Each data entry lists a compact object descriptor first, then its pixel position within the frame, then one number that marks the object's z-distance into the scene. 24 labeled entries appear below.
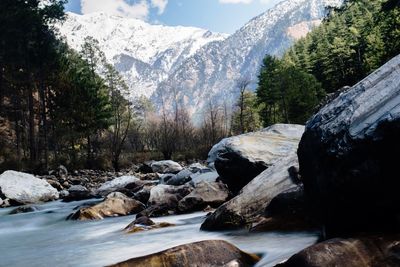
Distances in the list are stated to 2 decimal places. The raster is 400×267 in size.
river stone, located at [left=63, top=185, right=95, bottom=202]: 16.89
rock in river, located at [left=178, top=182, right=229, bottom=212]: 10.18
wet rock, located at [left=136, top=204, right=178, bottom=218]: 10.35
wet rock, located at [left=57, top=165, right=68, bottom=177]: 26.55
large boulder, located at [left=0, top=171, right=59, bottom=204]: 17.08
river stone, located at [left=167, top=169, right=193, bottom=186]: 15.23
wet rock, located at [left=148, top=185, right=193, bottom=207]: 11.12
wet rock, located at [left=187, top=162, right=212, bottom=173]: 15.97
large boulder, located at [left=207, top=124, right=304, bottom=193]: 9.51
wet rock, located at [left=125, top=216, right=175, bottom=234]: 8.37
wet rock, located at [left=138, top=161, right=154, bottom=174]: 28.86
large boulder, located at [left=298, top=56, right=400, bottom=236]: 4.29
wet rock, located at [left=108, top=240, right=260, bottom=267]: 4.60
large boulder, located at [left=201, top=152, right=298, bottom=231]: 7.11
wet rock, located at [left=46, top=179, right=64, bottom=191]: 20.98
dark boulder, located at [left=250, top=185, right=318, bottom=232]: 6.35
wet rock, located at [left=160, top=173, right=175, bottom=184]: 17.16
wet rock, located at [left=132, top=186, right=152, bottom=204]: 13.12
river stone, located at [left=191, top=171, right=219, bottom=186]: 13.05
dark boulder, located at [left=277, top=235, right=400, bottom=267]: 3.92
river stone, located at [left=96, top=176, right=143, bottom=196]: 16.98
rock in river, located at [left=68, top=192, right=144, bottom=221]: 11.05
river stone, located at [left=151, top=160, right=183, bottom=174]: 27.59
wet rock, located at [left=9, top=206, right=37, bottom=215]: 14.51
